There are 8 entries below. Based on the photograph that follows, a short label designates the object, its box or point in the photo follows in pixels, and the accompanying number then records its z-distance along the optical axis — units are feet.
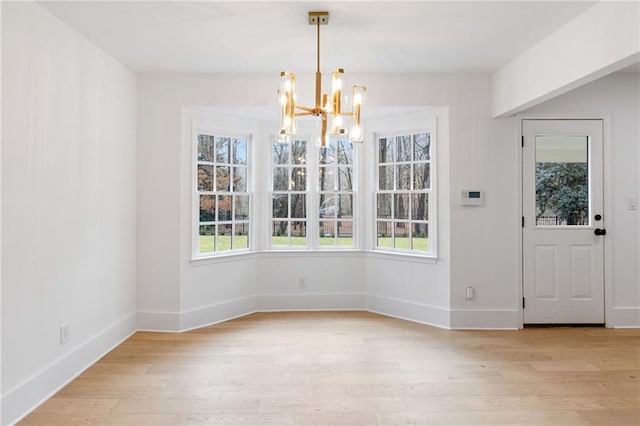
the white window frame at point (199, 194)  14.66
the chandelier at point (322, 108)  9.00
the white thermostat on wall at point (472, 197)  14.44
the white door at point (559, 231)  14.71
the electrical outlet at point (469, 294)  14.51
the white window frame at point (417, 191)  15.06
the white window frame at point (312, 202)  16.93
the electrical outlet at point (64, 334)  10.05
